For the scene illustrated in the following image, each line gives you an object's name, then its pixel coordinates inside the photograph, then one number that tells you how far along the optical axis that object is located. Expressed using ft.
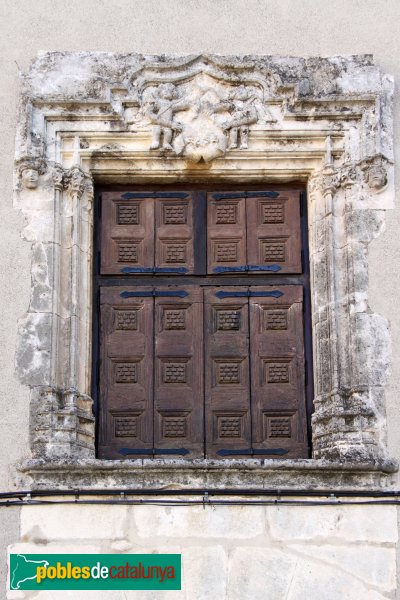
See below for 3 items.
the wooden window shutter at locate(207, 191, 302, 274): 25.50
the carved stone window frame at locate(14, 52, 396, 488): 24.00
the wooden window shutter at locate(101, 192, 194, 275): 25.49
